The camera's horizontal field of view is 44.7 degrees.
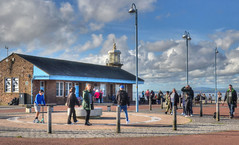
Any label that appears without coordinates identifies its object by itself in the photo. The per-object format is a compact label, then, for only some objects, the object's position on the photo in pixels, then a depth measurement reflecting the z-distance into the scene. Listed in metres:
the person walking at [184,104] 18.30
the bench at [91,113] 15.02
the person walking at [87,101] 12.55
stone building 32.16
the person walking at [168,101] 18.94
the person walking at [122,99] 13.30
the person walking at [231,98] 16.30
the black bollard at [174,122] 11.17
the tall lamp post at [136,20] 21.47
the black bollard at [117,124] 10.49
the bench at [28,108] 20.66
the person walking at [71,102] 12.95
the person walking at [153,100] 36.17
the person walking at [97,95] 35.23
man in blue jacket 13.85
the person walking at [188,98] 17.56
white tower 56.80
